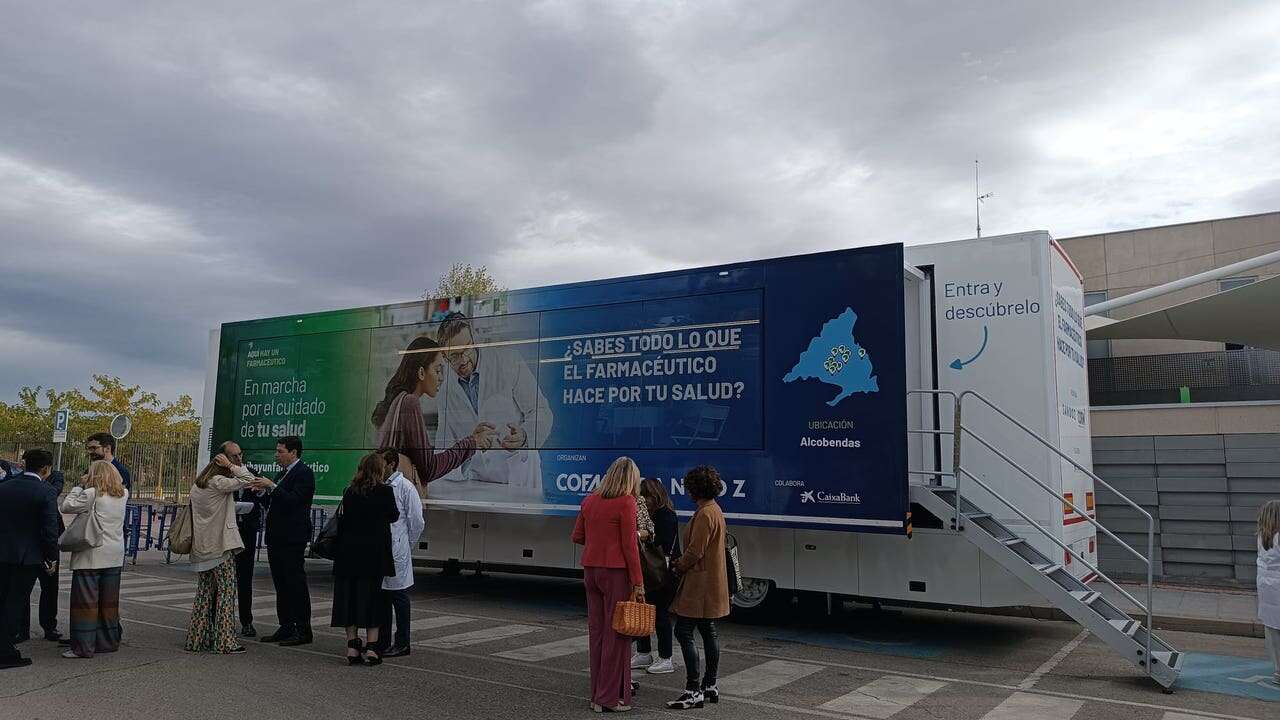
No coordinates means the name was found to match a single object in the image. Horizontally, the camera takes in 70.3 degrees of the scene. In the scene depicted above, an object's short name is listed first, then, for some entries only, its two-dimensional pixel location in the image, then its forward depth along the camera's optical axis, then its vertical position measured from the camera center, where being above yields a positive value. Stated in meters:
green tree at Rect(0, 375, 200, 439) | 36.38 +2.17
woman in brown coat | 5.97 -0.72
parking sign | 17.92 +0.80
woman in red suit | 5.86 -0.67
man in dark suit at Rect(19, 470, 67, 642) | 7.83 -1.21
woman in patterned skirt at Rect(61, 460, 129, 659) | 7.17 -0.83
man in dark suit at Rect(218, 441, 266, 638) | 8.27 -0.74
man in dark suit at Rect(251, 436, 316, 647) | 7.92 -0.66
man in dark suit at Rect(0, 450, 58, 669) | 6.78 -0.59
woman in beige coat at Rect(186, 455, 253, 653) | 7.52 -0.72
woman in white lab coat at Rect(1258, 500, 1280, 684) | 7.03 -0.69
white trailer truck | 7.74 +0.60
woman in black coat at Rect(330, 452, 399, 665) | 7.12 -0.67
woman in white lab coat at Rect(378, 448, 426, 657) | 7.24 -0.67
